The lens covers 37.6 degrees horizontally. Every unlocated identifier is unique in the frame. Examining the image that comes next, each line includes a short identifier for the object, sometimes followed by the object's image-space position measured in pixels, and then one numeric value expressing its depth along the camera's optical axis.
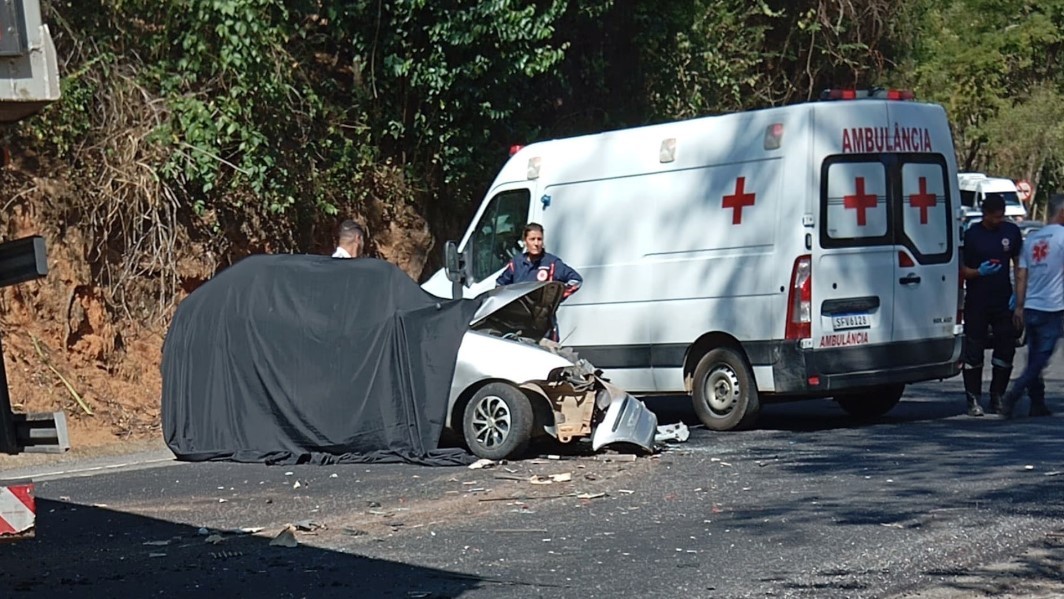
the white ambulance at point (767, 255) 12.57
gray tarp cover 11.84
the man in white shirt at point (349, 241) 13.02
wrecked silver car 11.59
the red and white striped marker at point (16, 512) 5.50
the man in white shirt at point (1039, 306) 13.19
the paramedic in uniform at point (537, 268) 13.21
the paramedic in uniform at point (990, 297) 13.54
